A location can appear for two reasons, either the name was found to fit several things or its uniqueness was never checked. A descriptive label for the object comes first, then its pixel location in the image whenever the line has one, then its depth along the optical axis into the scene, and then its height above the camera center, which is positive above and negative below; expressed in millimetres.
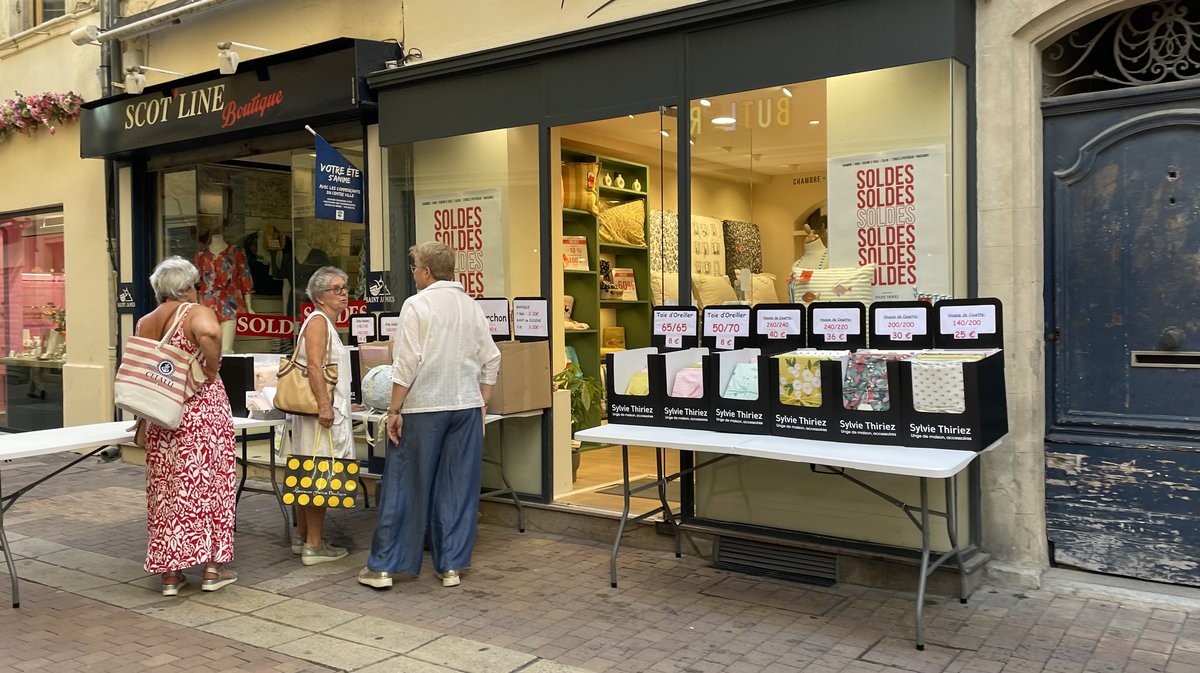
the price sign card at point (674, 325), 6160 -1
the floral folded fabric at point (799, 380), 5098 -298
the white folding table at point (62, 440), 5324 -605
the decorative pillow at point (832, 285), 5746 +227
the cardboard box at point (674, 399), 5562 -422
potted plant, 7473 -524
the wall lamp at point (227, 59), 8508 +2351
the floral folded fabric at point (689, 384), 5578 -335
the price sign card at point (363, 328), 7949 +14
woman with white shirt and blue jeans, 5562 -589
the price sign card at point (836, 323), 5484 -3
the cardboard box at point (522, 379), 6691 -356
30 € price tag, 5246 -11
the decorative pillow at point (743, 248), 6508 +500
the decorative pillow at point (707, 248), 6516 +506
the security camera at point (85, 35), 10055 +3044
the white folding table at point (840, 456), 4426 -627
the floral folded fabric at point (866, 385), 4930 -314
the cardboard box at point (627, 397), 5727 -407
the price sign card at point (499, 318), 7254 +69
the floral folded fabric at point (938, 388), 4688 -321
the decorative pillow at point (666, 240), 6707 +601
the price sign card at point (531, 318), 7098 +66
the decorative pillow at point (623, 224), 8227 +861
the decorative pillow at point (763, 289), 6357 +223
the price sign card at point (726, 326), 5926 -11
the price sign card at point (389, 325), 7723 +34
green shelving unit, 8172 +288
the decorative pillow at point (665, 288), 6719 +262
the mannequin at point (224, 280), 10586 +559
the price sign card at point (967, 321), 5094 -1
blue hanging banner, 8074 +1191
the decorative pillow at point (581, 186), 7809 +1136
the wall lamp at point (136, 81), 9844 +2510
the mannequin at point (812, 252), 5984 +436
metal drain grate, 5590 -1384
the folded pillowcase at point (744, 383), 5395 -325
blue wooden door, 5082 -75
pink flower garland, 11148 +2571
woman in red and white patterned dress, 5453 -725
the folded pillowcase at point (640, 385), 5742 -344
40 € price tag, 5695 +3
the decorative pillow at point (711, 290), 6523 +230
